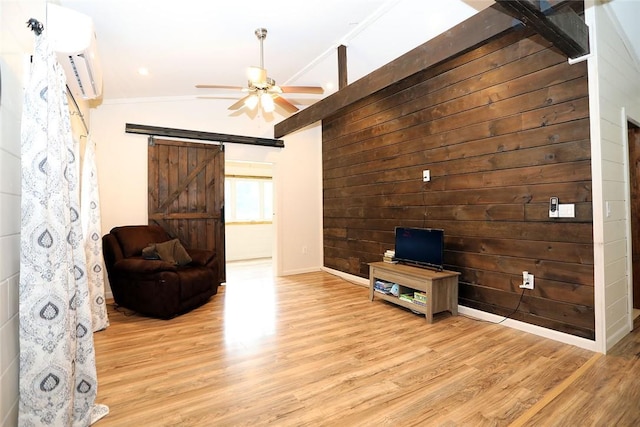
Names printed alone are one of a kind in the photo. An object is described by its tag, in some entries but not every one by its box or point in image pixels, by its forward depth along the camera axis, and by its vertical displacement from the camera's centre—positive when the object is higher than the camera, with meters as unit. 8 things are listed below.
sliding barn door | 4.55 +0.35
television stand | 3.09 -0.80
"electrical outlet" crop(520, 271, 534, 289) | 2.75 -0.64
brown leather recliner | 3.27 -0.72
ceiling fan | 2.96 +1.30
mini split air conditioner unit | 1.87 +1.14
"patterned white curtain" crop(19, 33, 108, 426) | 1.35 -0.22
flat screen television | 3.31 -0.41
